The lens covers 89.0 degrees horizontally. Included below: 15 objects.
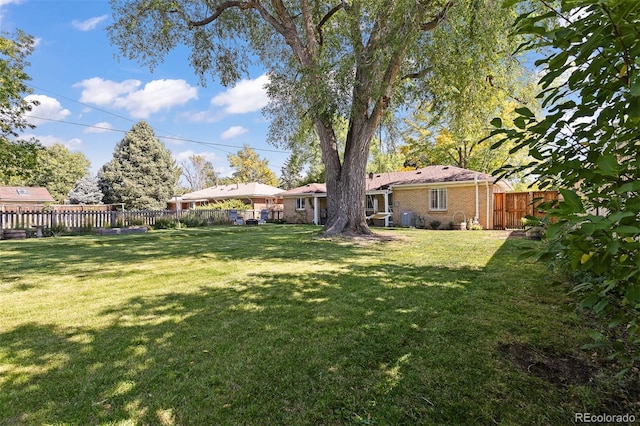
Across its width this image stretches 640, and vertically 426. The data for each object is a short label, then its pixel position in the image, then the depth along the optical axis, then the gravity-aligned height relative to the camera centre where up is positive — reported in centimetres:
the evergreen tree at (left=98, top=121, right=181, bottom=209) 3116 +384
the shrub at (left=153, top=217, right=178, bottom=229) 1839 -65
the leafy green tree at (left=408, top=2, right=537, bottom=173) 862 +442
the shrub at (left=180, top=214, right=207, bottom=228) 2002 -59
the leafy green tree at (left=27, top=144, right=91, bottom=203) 4122 +508
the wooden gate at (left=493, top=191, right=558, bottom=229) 1574 -3
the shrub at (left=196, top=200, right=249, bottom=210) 2627 +43
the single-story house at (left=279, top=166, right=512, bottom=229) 1662 +74
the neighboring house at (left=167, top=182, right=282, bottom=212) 3200 +155
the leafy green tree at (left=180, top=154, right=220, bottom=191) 5175 +645
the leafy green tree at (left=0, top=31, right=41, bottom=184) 1288 +443
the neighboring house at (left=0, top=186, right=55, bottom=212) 3323 +175
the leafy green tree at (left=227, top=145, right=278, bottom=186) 4809 +649
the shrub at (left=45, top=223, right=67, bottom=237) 1492 -81
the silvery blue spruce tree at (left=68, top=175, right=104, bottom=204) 3170 +194
